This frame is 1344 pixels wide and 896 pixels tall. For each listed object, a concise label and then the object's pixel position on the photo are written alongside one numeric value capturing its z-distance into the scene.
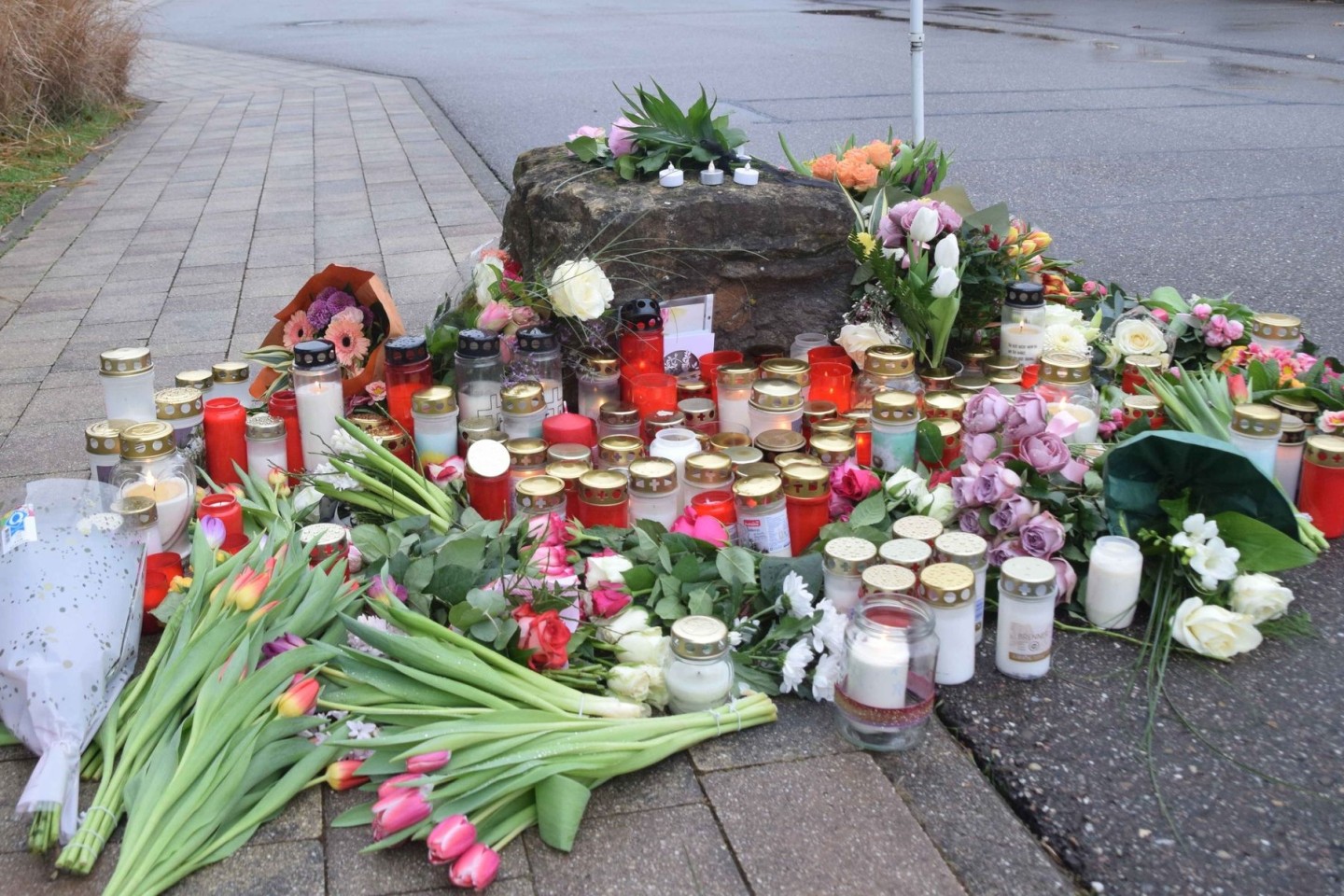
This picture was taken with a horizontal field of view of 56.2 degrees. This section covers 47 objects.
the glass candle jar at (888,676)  2.03
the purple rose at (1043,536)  2.39
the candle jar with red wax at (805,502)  2.54
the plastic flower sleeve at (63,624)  1.98
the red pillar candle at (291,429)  3.11
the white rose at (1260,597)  2.32
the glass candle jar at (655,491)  2.57
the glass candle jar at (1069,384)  2.90
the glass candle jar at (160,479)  2.65
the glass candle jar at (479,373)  3.11
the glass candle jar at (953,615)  2.17
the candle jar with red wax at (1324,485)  2.64
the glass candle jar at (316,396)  3.03
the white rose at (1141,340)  3.30
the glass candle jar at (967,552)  2.25
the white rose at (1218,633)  2.26
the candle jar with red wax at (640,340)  3.21
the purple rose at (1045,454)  2.50
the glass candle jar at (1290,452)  2.74
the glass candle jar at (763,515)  2.46
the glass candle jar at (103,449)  2.70
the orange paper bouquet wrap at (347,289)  3.37
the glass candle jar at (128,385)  2.93
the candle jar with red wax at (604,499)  2.56
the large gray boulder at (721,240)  3.36
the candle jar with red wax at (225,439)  2.99
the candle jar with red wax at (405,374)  3.11
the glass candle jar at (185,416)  3.03
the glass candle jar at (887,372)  3.03
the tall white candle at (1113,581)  2.35
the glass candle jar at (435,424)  2.96
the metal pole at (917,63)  3.96
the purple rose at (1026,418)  2.54
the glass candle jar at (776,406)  2.91
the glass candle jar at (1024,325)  3.25
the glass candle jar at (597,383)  3.22
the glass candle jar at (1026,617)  2.19
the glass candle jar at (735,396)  3.09
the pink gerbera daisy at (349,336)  3.37
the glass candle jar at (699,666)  2.06
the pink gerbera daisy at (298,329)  3.47
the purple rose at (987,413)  2.59
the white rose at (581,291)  3.10
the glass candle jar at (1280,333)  3.29
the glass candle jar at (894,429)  2.75
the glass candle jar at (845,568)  2.26
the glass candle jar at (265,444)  2.96
